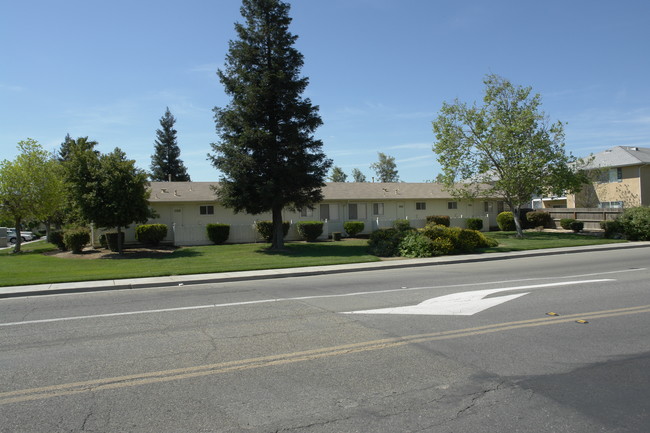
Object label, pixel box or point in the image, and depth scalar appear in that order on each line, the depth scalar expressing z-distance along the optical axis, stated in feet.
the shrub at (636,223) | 83.61
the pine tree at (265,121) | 69.92
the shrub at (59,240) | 87.66
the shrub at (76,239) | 78.59
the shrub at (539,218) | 119.78
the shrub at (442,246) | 65.76
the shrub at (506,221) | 116.35
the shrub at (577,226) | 107.24
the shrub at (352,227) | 99.50
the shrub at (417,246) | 64.28
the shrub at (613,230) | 87.97
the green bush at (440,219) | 107.14
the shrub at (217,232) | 86.74
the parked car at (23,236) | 147.95
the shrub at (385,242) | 66.39
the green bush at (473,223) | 110.93
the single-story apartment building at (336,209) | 91.09
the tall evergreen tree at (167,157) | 215.57
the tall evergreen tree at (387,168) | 254.27
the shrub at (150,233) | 84.53
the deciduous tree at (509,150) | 92.89
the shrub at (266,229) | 89.10
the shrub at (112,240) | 78.12
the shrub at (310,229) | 92.32
